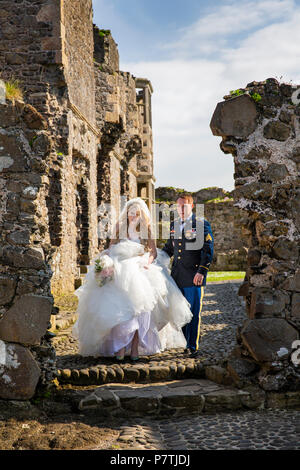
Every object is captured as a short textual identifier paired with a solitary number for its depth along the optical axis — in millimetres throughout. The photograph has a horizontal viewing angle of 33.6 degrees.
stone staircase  4469
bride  5668
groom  6066
